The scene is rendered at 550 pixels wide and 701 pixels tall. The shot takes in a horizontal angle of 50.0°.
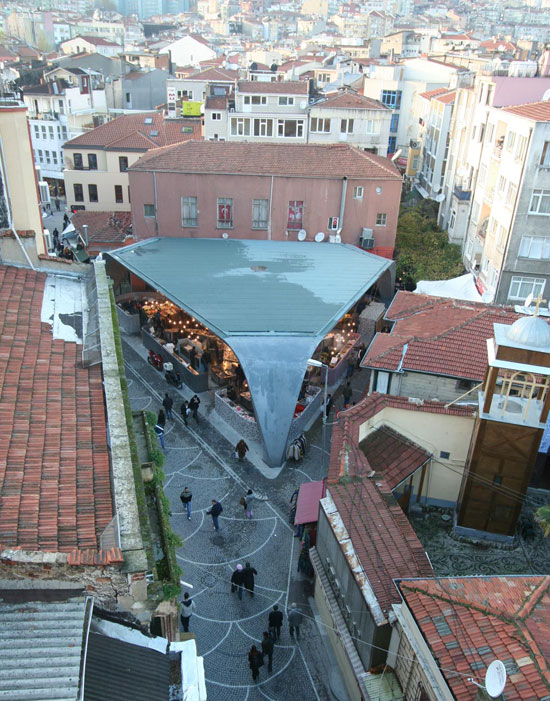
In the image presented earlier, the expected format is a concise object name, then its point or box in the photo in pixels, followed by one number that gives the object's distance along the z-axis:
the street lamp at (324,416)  20.71
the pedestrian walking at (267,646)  13.83
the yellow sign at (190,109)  55.47
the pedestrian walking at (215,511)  17.69
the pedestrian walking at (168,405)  23.43
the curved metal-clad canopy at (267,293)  20.05
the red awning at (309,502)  17.03
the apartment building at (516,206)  26.70
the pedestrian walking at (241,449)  21.08
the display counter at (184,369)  25.58
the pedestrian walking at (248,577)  15.70
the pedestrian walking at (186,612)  14.50
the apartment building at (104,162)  44.88
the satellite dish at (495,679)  8.25
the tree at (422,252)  34.34
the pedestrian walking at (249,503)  18.62
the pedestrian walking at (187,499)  18.25
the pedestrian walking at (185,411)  23.16
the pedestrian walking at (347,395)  24.48
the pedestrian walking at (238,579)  15.69
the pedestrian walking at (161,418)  22.64
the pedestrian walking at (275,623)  14.51
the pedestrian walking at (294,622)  14.85
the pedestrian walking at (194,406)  23.56
